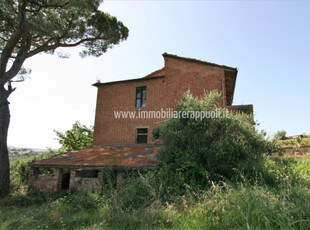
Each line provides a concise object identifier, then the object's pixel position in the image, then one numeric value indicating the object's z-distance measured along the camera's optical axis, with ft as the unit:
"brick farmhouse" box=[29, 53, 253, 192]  28.89
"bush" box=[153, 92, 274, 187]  21.48
